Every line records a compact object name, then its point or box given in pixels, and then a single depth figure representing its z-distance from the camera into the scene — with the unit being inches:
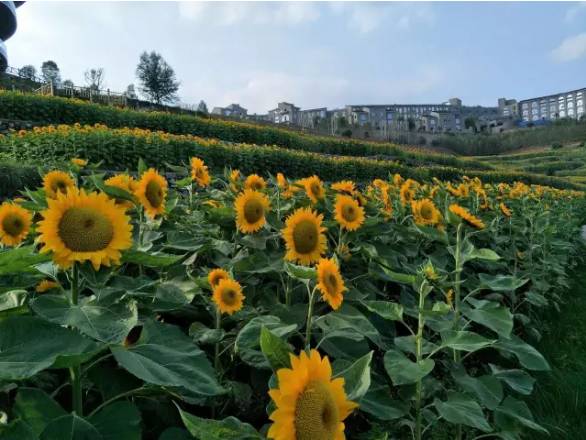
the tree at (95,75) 1773.3
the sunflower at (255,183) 83.9
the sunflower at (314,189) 77.7
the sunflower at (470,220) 68.3
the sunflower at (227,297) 47.6
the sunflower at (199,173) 87.7
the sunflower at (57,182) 57.4
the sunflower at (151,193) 57.5
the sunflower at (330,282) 44.2
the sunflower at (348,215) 67.7
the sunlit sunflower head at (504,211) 115.4
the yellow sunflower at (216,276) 48.6
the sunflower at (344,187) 87.9
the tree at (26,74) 1412.3
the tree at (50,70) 1937.7
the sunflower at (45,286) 44.9
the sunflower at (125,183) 54.6
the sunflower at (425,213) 85.5
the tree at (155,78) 1808.6
